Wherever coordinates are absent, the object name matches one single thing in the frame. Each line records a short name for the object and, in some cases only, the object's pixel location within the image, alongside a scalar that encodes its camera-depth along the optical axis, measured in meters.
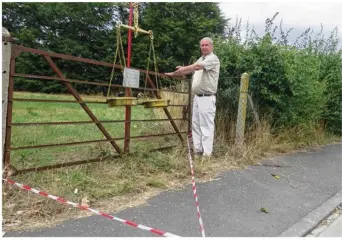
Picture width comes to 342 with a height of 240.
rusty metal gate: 3.75
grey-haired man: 5.94
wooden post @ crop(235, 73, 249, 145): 6.69
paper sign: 5.08
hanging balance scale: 4.68
